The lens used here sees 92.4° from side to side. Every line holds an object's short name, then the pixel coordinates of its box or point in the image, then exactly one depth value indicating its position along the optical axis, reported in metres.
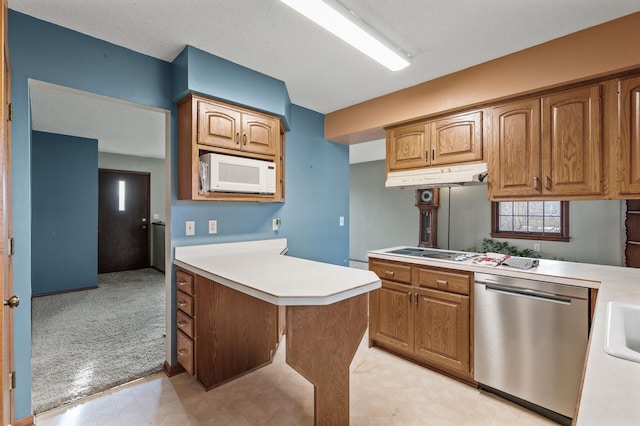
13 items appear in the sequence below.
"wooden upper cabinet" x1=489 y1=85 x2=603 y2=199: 1.92
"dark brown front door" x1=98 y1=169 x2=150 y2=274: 5.59
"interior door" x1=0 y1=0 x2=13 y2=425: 0.91
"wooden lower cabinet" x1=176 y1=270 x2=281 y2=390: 2.11
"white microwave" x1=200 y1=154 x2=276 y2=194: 2.21
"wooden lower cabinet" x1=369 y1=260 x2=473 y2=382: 2.20
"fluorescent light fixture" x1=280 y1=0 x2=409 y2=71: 1.53
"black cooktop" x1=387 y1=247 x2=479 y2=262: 2.46
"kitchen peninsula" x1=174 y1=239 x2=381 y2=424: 1.40
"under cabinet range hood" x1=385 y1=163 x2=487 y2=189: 2.34
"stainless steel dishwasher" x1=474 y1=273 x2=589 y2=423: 1.76
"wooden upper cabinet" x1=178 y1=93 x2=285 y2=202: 2.18
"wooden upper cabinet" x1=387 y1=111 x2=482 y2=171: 2.40
